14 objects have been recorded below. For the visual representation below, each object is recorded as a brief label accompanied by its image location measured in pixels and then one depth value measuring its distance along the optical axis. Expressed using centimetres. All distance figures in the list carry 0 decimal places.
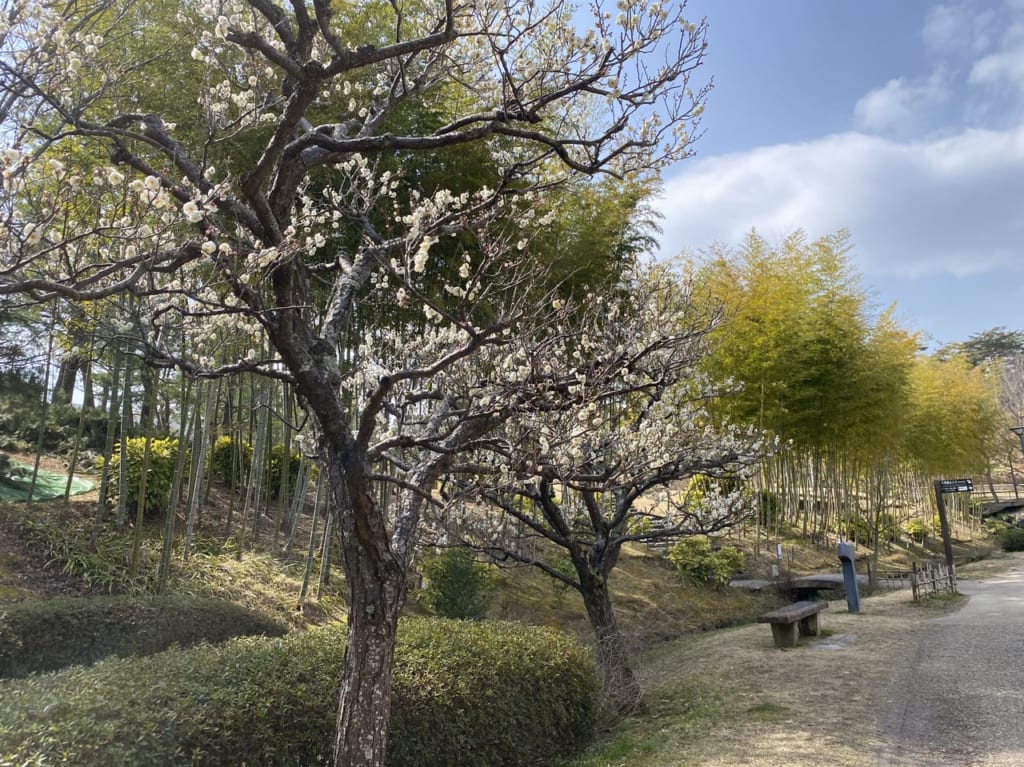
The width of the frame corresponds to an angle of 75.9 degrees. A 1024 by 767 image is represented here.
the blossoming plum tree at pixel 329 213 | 217
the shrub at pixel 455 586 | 776
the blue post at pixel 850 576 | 909
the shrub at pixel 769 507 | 1442
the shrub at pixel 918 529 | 2036
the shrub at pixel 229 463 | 1074
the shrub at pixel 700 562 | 1134
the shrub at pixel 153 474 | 805
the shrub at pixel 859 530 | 1602
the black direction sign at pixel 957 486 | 1082
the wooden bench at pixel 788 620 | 712
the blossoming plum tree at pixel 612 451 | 296
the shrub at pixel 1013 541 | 2138
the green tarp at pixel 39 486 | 822
